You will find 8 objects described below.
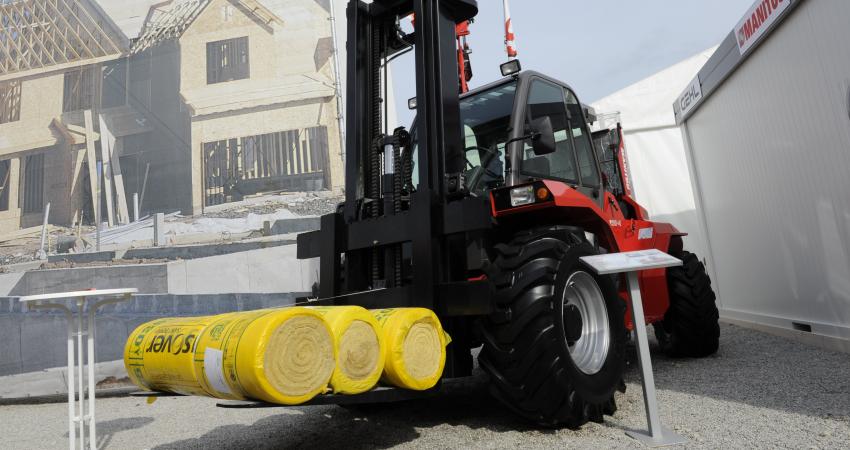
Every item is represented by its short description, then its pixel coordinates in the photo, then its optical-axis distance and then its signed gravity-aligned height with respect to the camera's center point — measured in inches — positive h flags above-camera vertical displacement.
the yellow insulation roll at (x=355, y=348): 86.9 -9.5
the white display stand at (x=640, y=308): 105.0 -8.5
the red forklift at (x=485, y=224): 108.5 +15.0
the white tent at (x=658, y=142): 392.8 +96.1
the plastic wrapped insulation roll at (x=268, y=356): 75.4 -8.3
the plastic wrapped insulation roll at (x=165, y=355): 87.0 -7.8
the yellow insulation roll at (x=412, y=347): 94.8 -11.2
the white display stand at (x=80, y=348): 108.6 -7.0
